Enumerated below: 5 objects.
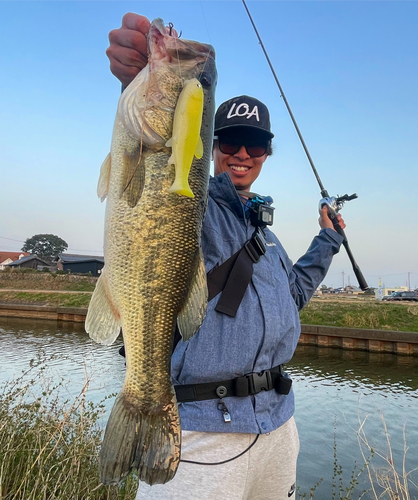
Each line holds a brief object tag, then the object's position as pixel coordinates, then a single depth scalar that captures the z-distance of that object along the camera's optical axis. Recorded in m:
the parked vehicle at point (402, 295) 45.33
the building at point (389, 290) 74.66
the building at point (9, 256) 73.61
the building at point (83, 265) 45.78
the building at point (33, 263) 55.91
